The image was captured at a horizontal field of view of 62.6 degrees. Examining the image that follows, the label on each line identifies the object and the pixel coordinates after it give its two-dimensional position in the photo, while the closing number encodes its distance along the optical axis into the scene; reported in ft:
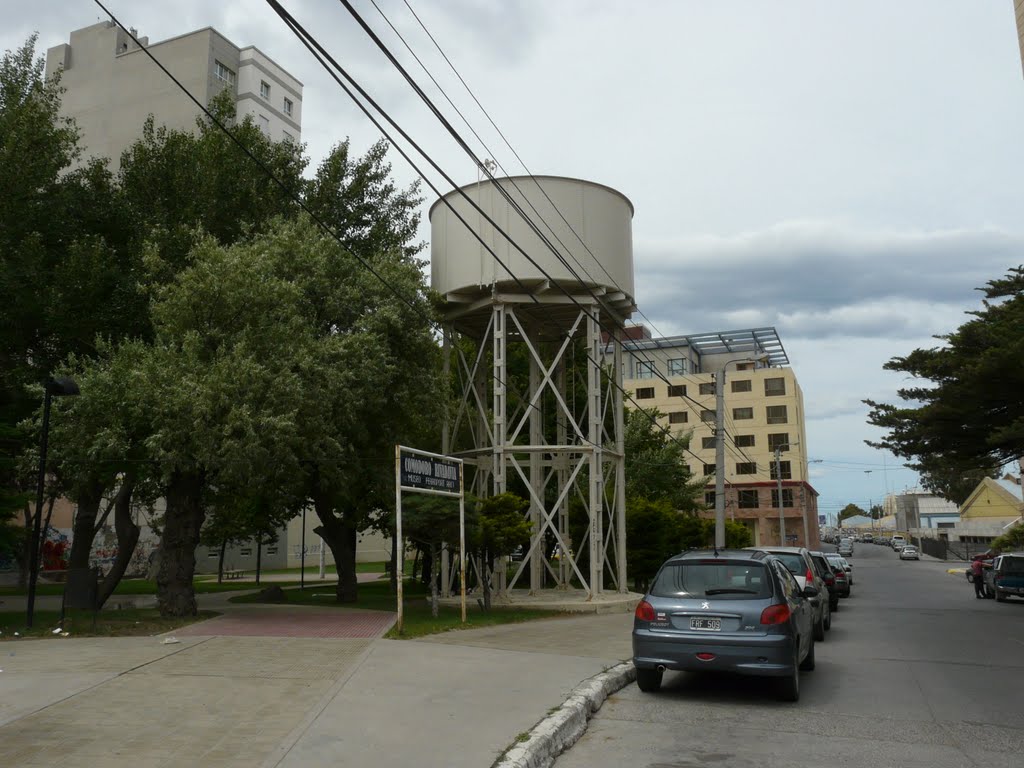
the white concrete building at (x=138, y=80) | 158.92
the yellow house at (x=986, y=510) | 252.83
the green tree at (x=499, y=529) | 57.62
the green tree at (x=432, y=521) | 51.47
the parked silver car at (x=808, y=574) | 46.28
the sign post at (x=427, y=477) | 44.31
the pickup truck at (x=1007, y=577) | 83.10
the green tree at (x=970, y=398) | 61.77
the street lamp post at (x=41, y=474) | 43.34
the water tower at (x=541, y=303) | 67.36
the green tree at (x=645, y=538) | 84.89
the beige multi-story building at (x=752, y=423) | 244.63
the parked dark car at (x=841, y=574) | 82.83
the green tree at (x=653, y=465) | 117.50
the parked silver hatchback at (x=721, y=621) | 27.73
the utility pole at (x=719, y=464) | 72.69
